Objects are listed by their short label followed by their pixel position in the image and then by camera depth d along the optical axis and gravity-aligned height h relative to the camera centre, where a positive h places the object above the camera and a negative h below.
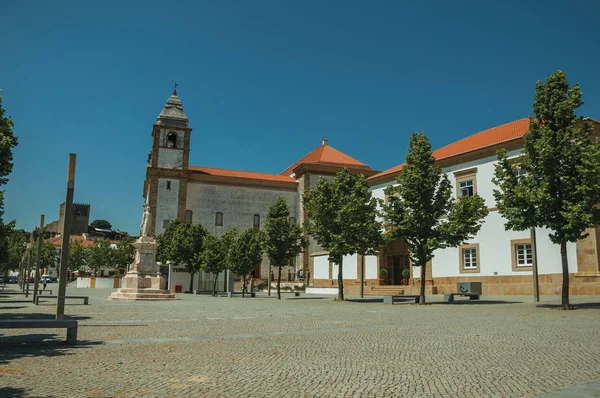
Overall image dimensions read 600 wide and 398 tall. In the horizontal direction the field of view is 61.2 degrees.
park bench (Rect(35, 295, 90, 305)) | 24.48 -1.56
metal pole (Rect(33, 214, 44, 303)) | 25.67 +1.46
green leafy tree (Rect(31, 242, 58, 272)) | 88.12 +2.18
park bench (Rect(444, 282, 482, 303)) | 26.91 -0.87
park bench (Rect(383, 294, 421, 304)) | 25.84 -1.35
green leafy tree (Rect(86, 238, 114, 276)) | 84.19 +2.32
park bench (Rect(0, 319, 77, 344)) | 9.28 -1.06
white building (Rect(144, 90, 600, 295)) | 30.95 +6.92
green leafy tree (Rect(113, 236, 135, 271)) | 79.29 +2.41
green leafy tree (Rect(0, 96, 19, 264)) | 14.82 +3.57
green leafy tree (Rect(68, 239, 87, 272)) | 93.38 +2.16
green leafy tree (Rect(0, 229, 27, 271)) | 73.56 +3.14
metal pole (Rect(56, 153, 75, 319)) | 11.14 +0.73
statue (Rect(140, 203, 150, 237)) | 33.83 +2.92
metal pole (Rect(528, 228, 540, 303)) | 24.39 +0.21
